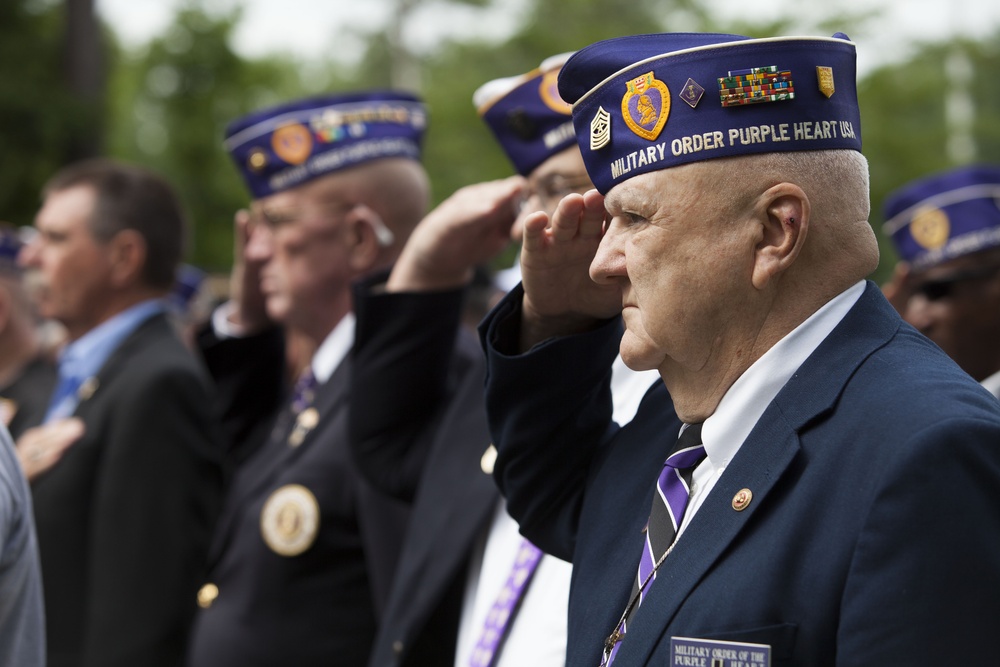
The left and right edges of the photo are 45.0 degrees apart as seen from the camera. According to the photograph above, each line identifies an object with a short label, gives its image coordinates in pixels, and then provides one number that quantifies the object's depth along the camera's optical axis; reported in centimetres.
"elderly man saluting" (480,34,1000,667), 158
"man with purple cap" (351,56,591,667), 291
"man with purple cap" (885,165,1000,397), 409
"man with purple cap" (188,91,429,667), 387
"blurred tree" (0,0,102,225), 1238
